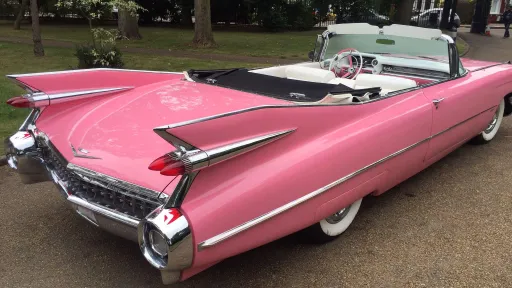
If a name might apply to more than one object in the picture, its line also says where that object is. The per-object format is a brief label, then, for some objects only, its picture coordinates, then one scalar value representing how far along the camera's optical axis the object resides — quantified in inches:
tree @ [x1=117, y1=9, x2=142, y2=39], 591.0
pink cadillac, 78.0
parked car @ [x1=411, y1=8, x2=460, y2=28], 840.9
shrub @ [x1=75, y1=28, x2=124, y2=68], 321.1
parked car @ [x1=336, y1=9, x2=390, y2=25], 855.7
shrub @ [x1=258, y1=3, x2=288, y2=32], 808.9
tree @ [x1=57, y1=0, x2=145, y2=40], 332.6
